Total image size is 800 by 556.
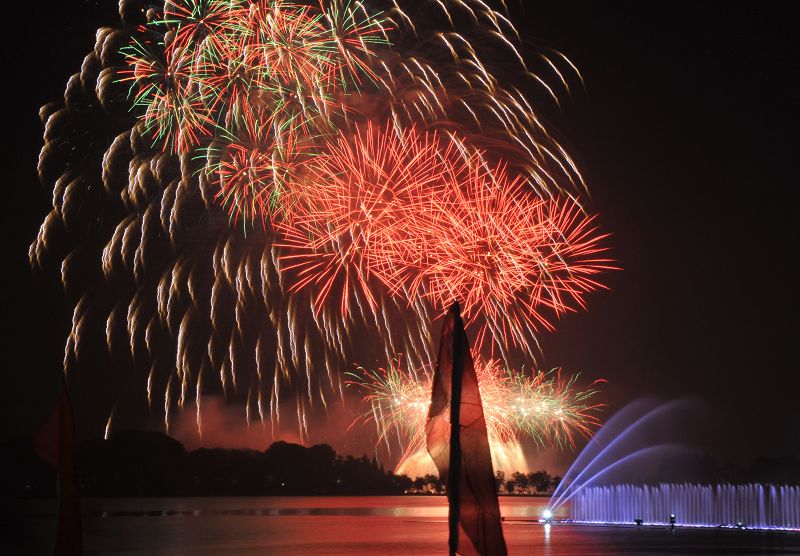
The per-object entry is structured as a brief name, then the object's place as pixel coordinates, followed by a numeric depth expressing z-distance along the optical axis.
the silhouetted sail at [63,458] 17.80
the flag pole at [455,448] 16.14
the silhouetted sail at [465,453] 16.36
